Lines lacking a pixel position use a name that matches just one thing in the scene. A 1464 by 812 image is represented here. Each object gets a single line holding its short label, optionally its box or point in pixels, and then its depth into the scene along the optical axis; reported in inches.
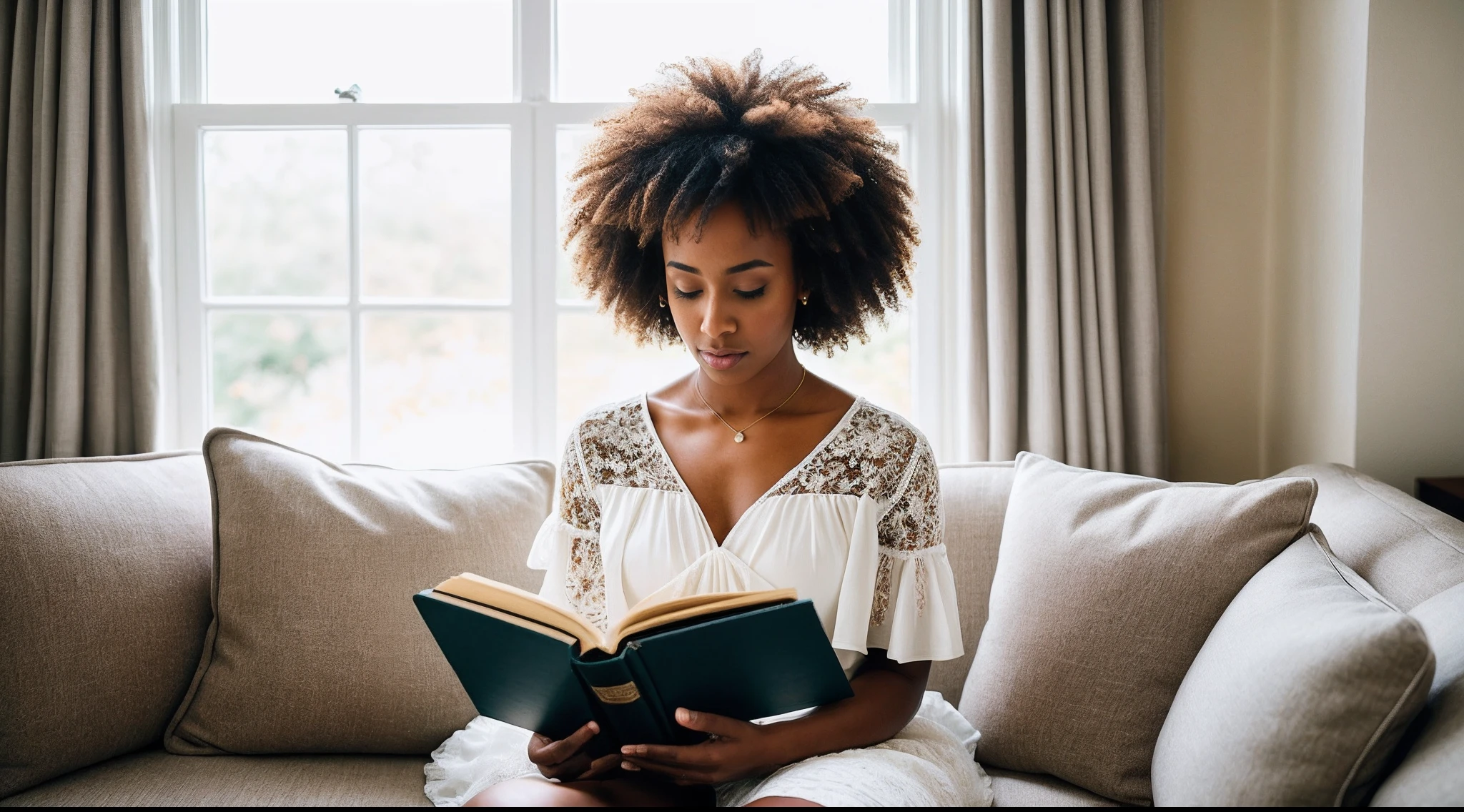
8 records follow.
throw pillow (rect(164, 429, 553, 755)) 61.9
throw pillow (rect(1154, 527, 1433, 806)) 38.5
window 88.6
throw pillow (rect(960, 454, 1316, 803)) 53.7
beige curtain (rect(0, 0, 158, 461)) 80.9
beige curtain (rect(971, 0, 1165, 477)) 79.4
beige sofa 55.5
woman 48.3
